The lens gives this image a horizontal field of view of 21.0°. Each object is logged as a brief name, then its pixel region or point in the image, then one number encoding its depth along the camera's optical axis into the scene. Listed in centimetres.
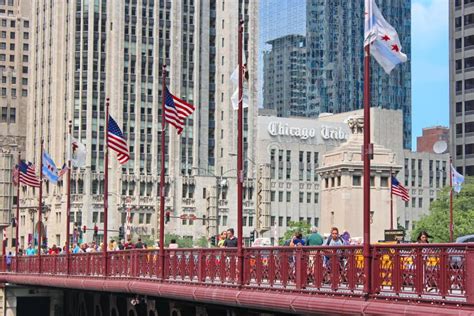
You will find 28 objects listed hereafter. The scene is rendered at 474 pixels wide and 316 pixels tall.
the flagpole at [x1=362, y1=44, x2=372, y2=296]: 2562
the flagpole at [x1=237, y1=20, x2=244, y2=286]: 3347
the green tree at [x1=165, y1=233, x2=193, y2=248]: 15326
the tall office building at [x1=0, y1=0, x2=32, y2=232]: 18250
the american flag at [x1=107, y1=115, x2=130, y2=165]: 5197
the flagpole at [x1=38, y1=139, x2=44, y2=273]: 6488
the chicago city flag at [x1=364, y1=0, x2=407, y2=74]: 2614
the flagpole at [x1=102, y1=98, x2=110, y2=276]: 5311
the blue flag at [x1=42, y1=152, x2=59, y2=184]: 6706
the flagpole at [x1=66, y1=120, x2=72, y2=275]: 6034
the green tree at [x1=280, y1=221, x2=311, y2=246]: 15170
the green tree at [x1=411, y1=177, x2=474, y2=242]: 10000
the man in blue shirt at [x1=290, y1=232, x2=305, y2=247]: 3578
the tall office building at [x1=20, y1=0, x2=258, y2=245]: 17038
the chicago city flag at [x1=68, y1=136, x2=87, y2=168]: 6216
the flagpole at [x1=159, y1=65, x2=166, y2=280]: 4128
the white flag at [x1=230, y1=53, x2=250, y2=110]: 3675
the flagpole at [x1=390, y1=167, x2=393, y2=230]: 8095
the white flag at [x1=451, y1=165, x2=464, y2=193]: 7219
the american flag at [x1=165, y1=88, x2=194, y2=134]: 4388
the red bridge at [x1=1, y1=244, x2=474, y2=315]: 2303
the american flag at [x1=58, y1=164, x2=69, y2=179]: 6429
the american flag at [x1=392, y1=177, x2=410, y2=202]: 7081
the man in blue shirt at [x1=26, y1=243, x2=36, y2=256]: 7918
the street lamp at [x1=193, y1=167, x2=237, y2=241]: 17125
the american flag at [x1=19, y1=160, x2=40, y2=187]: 7214
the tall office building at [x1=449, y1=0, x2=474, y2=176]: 13712
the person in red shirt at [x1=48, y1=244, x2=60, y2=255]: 7393
